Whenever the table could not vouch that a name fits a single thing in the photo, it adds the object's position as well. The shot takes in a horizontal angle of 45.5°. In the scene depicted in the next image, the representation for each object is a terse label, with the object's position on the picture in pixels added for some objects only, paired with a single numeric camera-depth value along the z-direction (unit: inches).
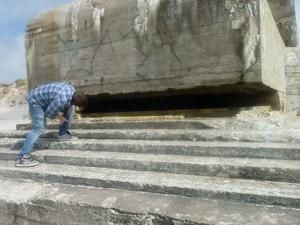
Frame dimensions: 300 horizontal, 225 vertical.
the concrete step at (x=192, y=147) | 120.8
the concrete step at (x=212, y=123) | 149.5
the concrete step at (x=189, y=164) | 109.5
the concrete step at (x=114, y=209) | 92.5
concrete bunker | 157.6
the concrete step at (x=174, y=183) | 98.5
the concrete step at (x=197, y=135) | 134.8
